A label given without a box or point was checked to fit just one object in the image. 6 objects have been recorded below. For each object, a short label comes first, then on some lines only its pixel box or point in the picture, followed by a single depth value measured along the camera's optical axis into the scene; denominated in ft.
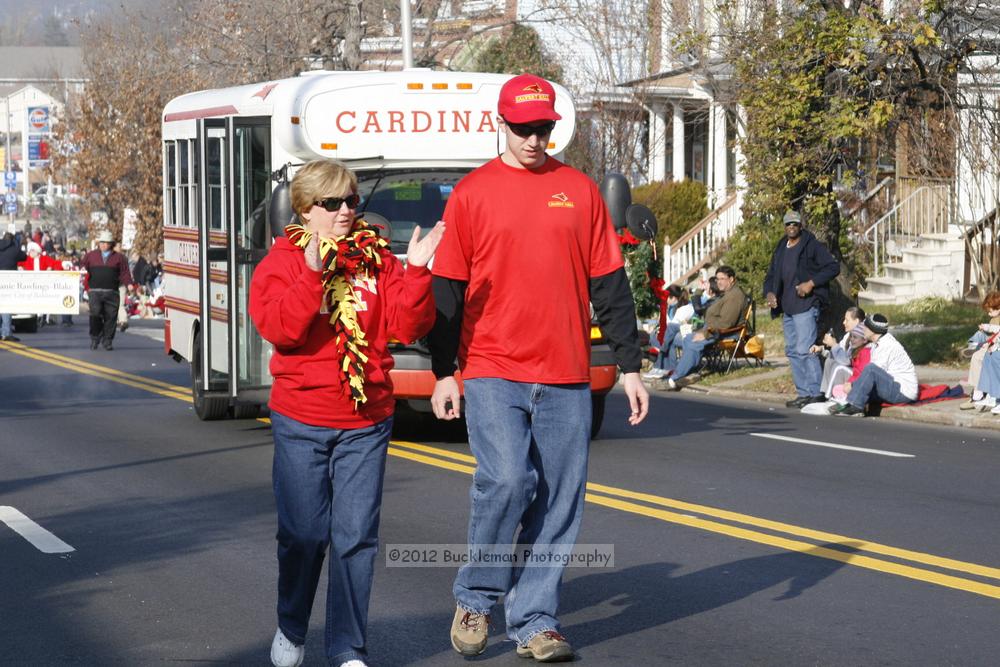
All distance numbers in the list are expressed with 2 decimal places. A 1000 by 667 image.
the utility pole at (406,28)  75.31
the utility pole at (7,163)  286.70
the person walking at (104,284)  84.38
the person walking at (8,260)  94.79
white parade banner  77.41
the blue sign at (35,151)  242.58
